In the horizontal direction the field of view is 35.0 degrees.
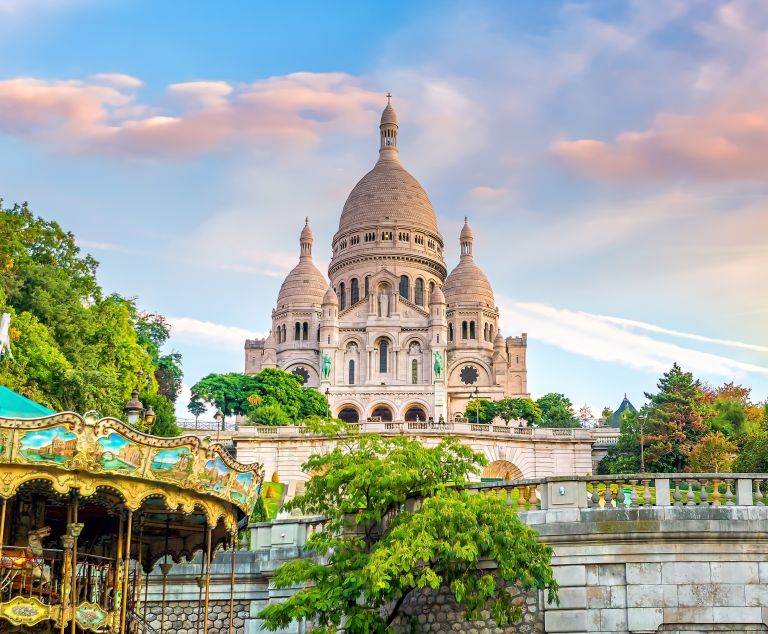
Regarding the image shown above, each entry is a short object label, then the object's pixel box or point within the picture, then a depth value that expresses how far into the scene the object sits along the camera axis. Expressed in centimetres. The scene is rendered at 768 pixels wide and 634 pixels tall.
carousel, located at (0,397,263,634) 1828
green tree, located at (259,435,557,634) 2080
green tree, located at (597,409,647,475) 6500
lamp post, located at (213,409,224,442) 7881
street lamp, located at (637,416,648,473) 5987
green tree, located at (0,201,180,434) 4691
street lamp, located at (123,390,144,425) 2603
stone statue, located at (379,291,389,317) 11056
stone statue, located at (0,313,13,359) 2227
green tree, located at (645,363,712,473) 6262
